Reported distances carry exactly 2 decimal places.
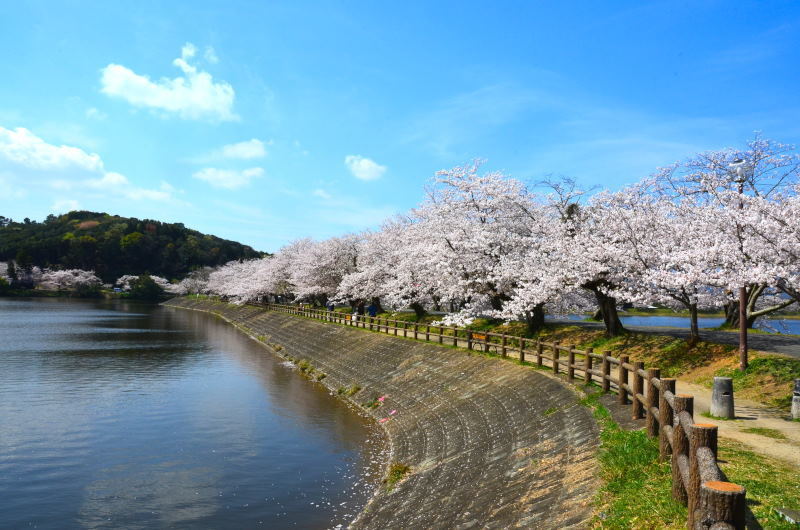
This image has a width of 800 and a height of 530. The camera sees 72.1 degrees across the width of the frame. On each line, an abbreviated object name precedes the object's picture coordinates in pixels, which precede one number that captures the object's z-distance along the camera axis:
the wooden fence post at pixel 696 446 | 5.86
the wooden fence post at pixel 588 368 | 17.12
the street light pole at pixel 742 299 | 17.23
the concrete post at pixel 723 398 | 13.34
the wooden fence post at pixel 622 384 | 13.89
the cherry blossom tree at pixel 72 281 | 140.84
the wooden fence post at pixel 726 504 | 4.48
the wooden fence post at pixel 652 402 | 10.49
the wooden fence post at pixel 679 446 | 7.04
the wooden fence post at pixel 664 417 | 8.99
